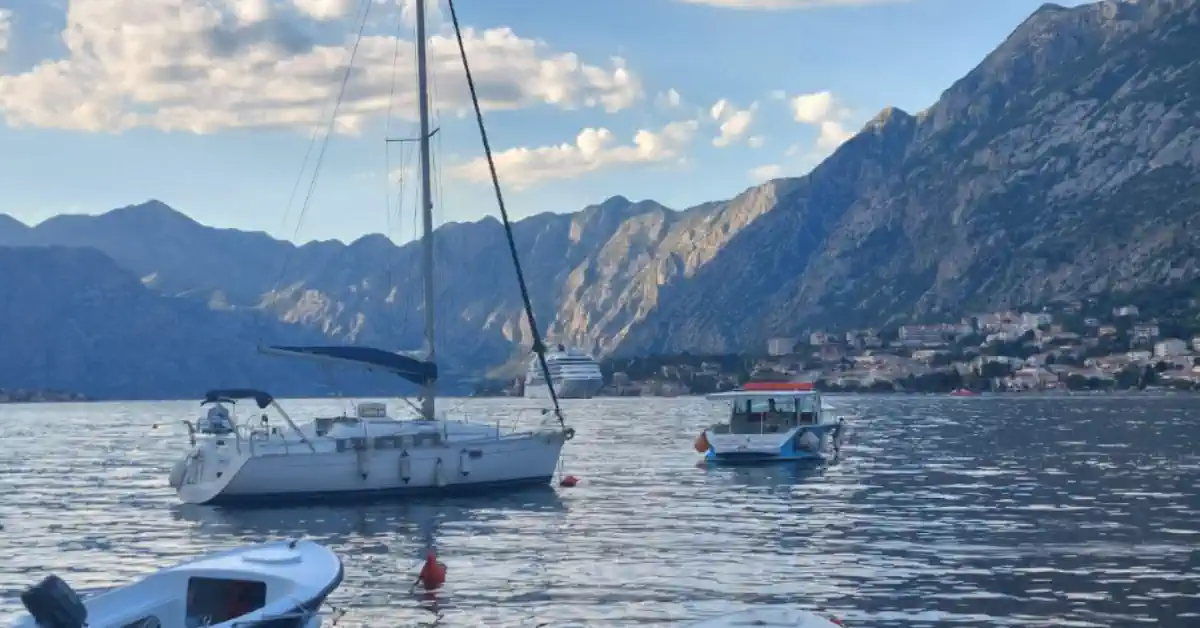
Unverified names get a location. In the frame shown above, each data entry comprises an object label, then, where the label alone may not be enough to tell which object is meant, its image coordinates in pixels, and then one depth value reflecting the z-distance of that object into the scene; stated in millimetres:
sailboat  50469
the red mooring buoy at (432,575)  31766
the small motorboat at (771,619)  18962
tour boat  71062
